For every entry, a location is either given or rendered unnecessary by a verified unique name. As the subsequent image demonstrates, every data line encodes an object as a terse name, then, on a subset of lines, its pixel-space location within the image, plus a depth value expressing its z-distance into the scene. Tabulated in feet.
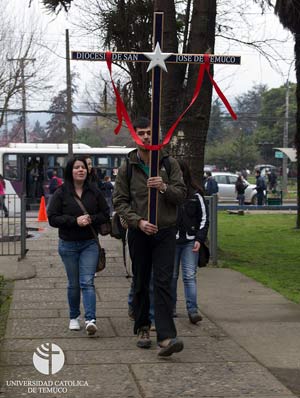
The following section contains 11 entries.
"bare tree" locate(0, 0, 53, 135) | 117.91
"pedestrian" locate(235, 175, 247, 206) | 118.01
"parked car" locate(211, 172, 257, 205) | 135.85
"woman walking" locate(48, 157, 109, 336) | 24.67
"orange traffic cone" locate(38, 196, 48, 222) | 74.60
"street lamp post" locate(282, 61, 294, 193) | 155.16
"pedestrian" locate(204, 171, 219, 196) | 95.66
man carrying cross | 21.89
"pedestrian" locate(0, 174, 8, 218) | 52.26
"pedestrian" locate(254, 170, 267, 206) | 118.21
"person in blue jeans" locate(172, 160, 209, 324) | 26.22
